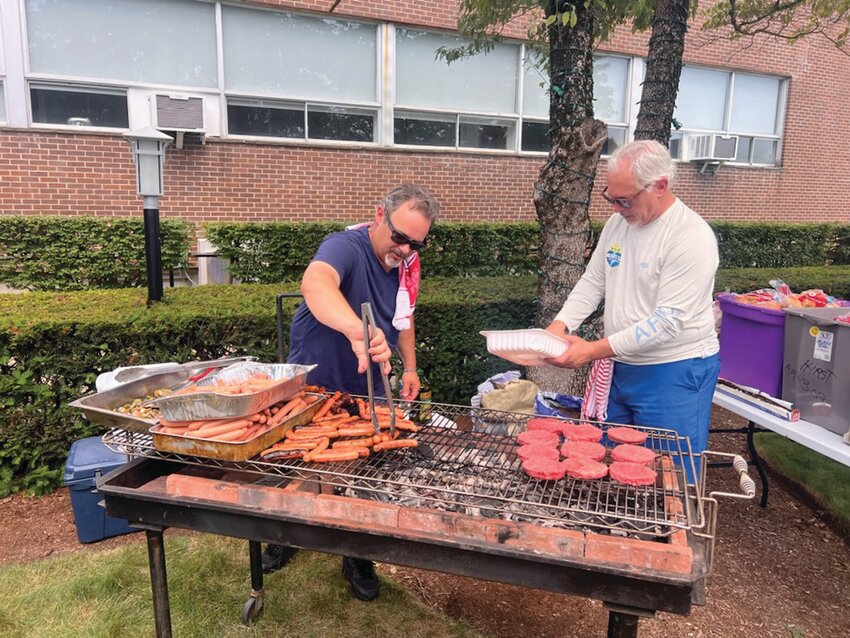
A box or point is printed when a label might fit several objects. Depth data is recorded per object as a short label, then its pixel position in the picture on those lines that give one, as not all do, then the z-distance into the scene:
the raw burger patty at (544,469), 1.91
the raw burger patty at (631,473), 1.87
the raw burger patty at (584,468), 1.91
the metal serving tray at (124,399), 2.07
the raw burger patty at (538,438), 2.18
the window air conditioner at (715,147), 11.84
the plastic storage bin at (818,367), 3.02
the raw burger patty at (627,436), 2.20
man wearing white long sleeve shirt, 2.58
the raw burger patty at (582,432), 2.23
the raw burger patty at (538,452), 2.04
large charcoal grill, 1.62
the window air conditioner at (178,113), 8.30
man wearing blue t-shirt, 2.40
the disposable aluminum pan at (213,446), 1.92
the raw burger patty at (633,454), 1.99
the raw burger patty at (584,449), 2.07
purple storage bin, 3.59
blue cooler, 3.37
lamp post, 4.54
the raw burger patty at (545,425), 2.33
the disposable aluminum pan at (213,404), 1.95
